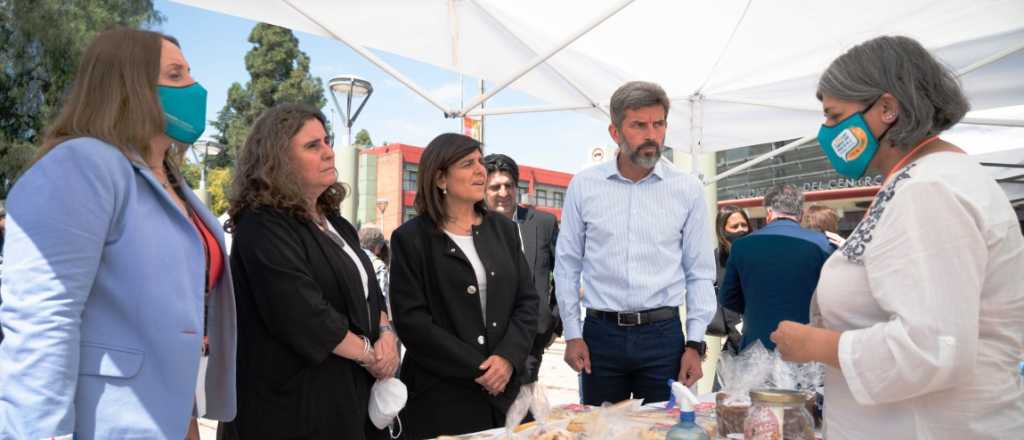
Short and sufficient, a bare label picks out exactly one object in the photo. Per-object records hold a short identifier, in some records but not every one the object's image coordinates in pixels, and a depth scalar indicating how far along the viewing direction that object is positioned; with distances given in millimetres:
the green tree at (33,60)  15852
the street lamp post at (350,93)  8016
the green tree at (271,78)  33441
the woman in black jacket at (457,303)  2568
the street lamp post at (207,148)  18672
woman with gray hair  1231
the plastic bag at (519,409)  1948
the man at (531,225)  4496
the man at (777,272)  3684
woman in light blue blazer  1399
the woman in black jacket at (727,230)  5297
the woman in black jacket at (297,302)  2279
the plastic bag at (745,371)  1831
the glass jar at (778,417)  1510
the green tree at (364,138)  63438
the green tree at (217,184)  36031
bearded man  2887
